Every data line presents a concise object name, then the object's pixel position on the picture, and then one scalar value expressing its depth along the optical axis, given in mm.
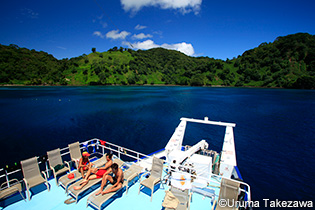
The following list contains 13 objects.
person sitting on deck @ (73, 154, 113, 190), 6137
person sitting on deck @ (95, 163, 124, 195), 5729
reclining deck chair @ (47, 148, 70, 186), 7102
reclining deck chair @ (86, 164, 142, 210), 5232
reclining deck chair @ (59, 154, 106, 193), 6142
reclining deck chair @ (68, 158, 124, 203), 5655
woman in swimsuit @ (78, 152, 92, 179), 6734
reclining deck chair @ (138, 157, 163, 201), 6258
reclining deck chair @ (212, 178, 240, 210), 4898
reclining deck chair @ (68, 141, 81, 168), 8244
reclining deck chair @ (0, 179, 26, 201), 5380
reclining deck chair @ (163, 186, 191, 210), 5095
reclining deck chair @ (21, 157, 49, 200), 6126
